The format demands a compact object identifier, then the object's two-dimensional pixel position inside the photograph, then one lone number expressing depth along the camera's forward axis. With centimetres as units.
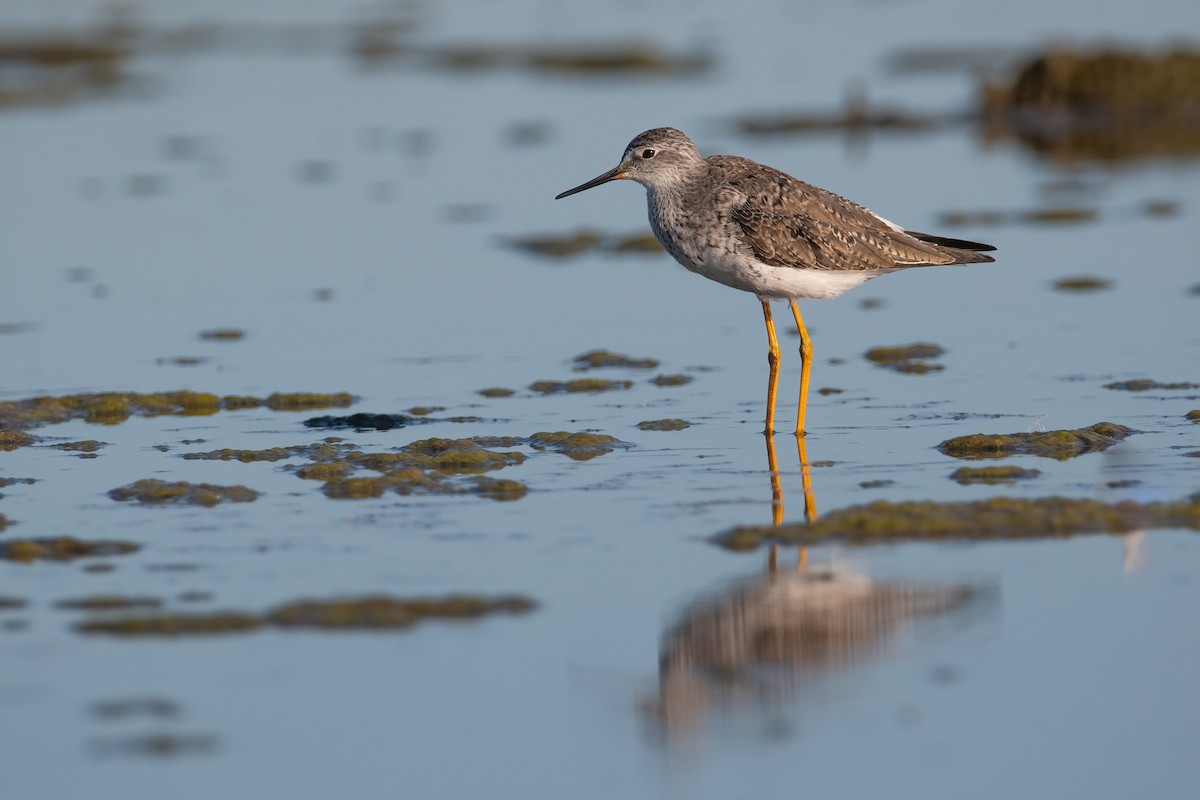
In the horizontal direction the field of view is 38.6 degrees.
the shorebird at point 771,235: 1008
